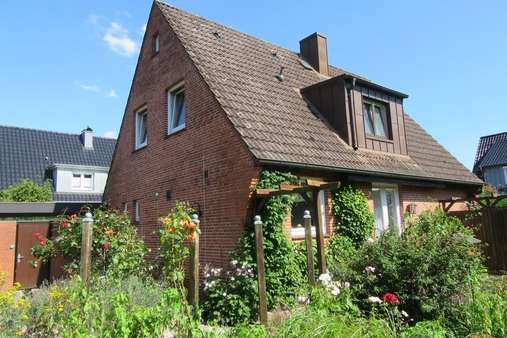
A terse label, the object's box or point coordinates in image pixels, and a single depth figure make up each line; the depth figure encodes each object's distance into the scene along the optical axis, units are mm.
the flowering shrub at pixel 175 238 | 6023
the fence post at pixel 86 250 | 5684
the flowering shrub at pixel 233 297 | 7672
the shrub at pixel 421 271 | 6914
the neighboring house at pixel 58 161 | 25797
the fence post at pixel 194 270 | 5609
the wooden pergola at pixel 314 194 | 7250
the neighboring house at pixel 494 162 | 35003
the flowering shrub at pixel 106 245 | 9531
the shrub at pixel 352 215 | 10312
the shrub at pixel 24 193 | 20562
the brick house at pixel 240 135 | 9312
